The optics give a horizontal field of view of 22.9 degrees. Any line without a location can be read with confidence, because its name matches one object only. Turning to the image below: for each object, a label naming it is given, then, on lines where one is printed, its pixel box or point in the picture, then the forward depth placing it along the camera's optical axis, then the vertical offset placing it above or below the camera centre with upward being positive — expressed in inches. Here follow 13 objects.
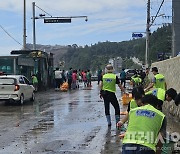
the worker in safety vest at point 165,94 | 327.6 -16.9
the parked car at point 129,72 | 2277.3 +0.9
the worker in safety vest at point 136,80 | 978.9 -18.9
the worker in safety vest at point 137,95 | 262.5 -13.9
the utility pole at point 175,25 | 1823.3 +201.0
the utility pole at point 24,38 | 1533.0 +120.8
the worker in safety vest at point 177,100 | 332.2 -21.2
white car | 827.4 -29.1
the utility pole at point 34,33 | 1694.8 +150.5
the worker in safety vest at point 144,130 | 205.0 -27.2
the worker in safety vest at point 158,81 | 522.3 -10.8
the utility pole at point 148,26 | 1755.7 +179.4
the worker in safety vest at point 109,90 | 491.5 -19.5
